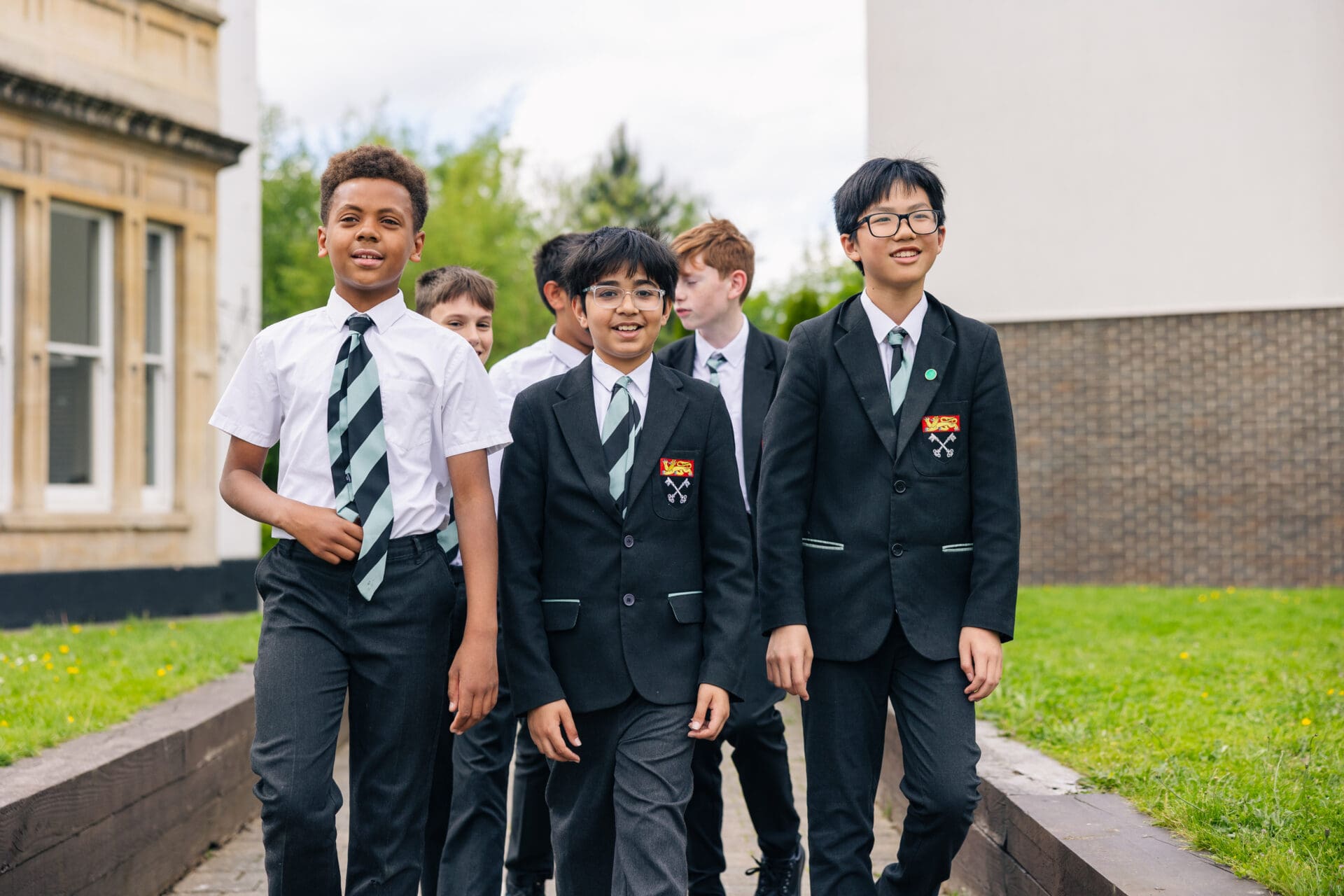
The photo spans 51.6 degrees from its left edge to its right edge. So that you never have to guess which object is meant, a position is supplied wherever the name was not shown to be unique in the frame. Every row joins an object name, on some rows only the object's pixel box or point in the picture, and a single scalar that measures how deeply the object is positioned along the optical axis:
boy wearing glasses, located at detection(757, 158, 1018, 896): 3.60
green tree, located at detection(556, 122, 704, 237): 56.22
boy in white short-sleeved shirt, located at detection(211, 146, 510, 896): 3.30
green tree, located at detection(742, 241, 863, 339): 46.06
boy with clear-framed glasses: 3.59
